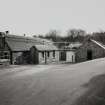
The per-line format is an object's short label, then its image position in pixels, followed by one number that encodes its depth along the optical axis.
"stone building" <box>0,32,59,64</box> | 30.45
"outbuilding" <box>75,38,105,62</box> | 31.52
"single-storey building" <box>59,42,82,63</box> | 42.31
